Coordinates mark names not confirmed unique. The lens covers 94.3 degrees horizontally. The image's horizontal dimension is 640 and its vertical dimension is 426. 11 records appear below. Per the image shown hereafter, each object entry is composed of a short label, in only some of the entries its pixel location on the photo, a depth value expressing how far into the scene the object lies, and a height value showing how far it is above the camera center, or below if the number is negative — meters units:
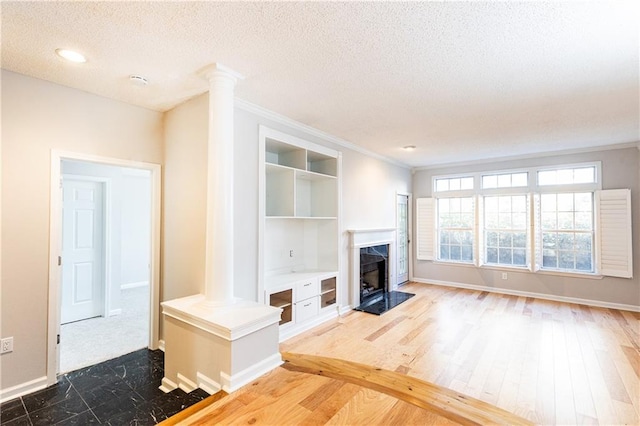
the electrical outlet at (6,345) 2.26 -0.98
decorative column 2.36 +0.19
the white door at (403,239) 6.27 -0.47
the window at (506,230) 5.48 -0.23
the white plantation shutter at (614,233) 4.51 -0.23
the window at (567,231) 4.93 -0.22
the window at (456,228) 6.02 -0.22
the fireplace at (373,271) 4.60 -0.93
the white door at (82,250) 4.02 -0.47
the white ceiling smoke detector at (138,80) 2.44 +1.15
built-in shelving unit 3.50 -0.20
